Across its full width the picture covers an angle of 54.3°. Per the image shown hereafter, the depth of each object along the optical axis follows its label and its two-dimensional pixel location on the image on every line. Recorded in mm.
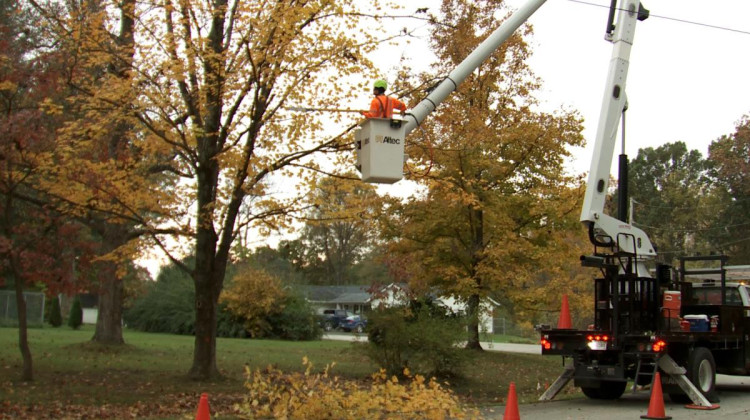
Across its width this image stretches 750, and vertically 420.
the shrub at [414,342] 16266
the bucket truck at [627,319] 12250
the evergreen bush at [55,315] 45875
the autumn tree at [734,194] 41812
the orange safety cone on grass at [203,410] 6473
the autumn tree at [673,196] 57188
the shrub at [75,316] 45375
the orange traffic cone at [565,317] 16125
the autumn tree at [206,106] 12945
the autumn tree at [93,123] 13109
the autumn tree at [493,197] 21906
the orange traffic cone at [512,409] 8928
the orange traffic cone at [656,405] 10859
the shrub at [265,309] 38031
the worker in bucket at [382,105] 8789
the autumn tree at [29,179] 12242
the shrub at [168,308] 42044
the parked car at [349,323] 53975
